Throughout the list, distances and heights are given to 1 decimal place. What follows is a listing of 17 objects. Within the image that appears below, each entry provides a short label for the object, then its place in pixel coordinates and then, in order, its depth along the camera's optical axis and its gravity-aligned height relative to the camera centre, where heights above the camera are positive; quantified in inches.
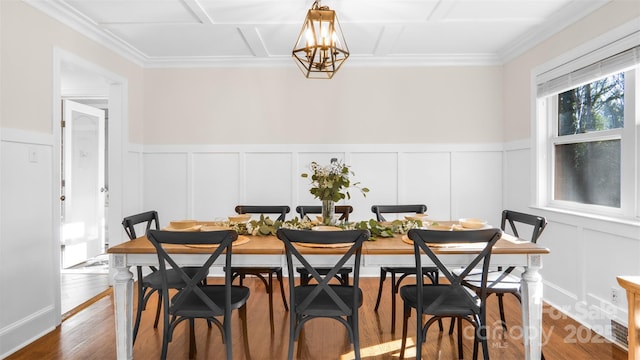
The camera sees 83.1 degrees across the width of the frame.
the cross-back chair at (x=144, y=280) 90.4 -26.1
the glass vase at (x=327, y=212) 95.6 -9.0
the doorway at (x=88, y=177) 144.6 +0.6
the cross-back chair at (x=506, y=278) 88.4 -26.1
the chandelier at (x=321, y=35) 79.4 +31.8
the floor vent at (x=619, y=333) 94.6 -41.3
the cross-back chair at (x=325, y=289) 71.9 -23.5
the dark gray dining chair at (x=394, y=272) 105.8 -28.4
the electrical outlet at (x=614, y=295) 98.0 -32.1
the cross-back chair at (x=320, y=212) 104.7 -12.9
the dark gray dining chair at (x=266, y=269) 107.1 -27.4
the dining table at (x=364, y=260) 77.7 -18.0
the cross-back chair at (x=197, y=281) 73.0 -22.2
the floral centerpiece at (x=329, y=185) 91.7 -1.7
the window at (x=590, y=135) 97.7 +13.5
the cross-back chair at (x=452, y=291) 71.7 -24.2
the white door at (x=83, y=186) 173.0 -3.8
